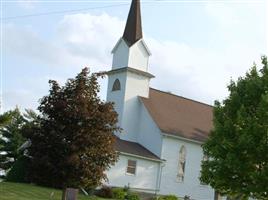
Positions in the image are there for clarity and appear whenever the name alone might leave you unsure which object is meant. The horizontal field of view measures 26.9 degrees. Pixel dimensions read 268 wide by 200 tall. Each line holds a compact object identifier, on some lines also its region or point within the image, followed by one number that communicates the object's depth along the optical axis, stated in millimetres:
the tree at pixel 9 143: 58875
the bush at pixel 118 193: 39562
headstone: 15805
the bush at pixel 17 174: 37438
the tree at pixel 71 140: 20078
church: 44406
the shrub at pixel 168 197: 42850
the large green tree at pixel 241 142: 23078
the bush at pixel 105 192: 39062
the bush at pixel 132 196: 40028
